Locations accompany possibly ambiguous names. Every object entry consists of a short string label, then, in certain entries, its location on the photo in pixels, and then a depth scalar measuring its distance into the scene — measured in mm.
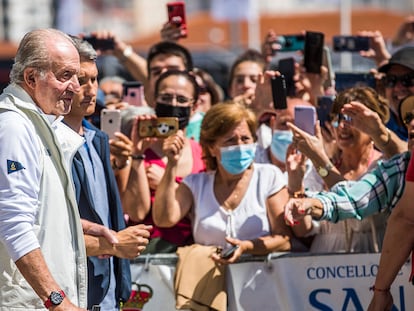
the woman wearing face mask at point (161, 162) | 11257
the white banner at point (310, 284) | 10849
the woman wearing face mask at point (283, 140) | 11846
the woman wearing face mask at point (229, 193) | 10979
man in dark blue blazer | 9433
